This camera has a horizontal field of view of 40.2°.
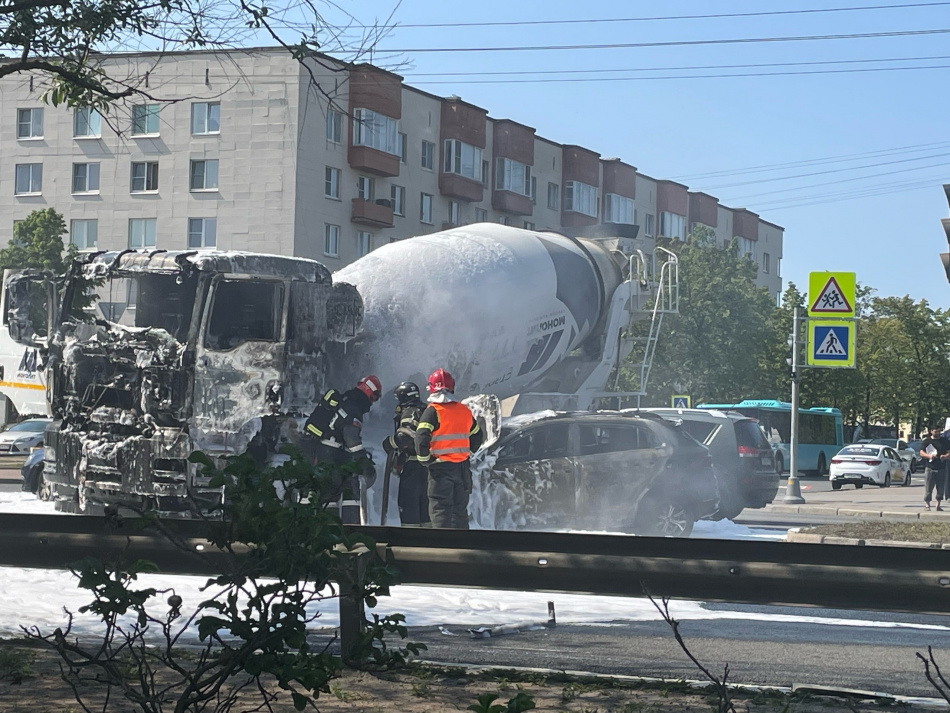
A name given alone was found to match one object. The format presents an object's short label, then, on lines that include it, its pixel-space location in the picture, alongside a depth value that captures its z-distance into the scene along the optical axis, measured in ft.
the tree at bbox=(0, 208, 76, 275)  133.49
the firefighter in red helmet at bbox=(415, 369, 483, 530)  35.09
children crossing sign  69.82
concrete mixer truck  38.19
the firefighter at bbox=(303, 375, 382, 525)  37.27
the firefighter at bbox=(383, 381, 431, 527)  37.52
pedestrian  72.13
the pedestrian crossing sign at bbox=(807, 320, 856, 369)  70.18
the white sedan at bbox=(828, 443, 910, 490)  125.18
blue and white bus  152.97
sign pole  76.59
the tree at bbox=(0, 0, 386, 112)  25.17
